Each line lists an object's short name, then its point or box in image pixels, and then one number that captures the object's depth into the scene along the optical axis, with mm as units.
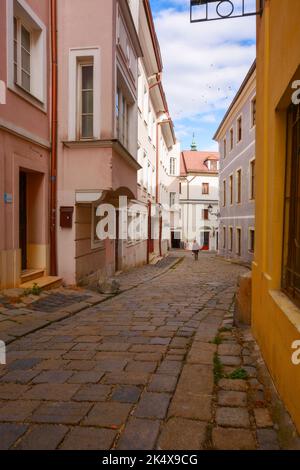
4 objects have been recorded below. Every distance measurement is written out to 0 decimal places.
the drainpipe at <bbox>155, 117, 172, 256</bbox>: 24847
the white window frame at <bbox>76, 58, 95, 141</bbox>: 9188
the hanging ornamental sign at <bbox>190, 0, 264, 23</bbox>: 5205
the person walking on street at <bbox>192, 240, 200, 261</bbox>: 25947
